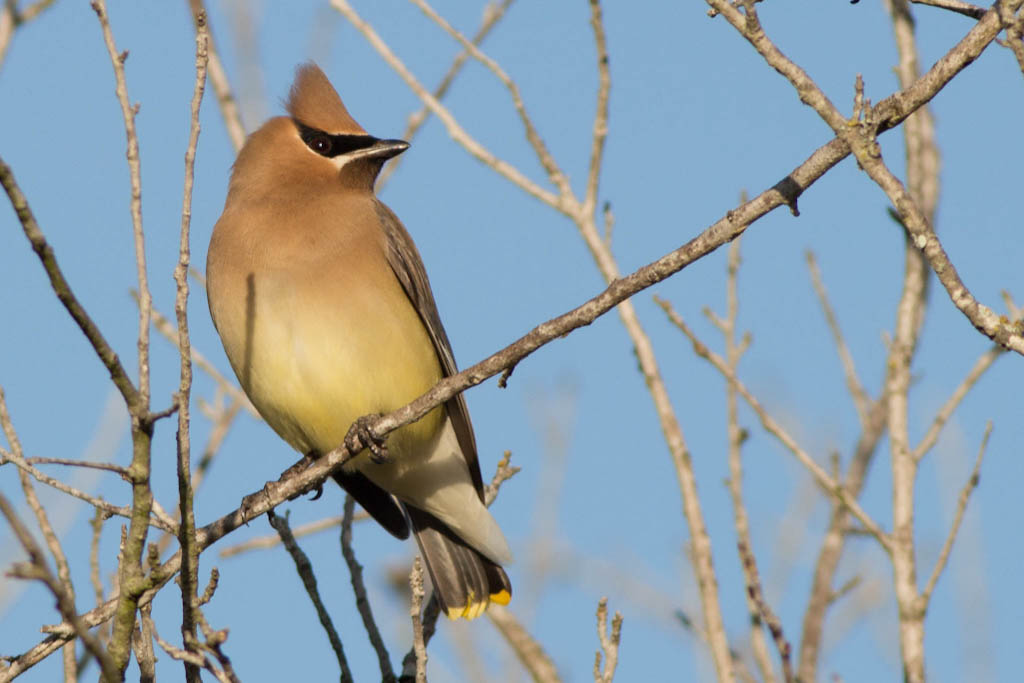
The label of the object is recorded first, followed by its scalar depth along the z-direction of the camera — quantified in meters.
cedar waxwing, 10.52
